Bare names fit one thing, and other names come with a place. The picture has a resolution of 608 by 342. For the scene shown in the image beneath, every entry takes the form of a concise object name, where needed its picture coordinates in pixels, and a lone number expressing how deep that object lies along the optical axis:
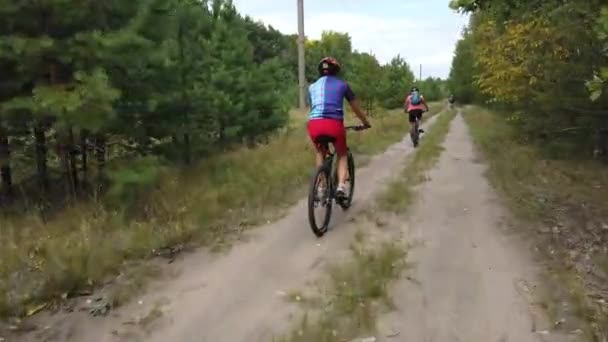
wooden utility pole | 22.92
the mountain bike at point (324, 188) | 6.30
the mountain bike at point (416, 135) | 17.09
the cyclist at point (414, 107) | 17.43
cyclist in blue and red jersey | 6.70
